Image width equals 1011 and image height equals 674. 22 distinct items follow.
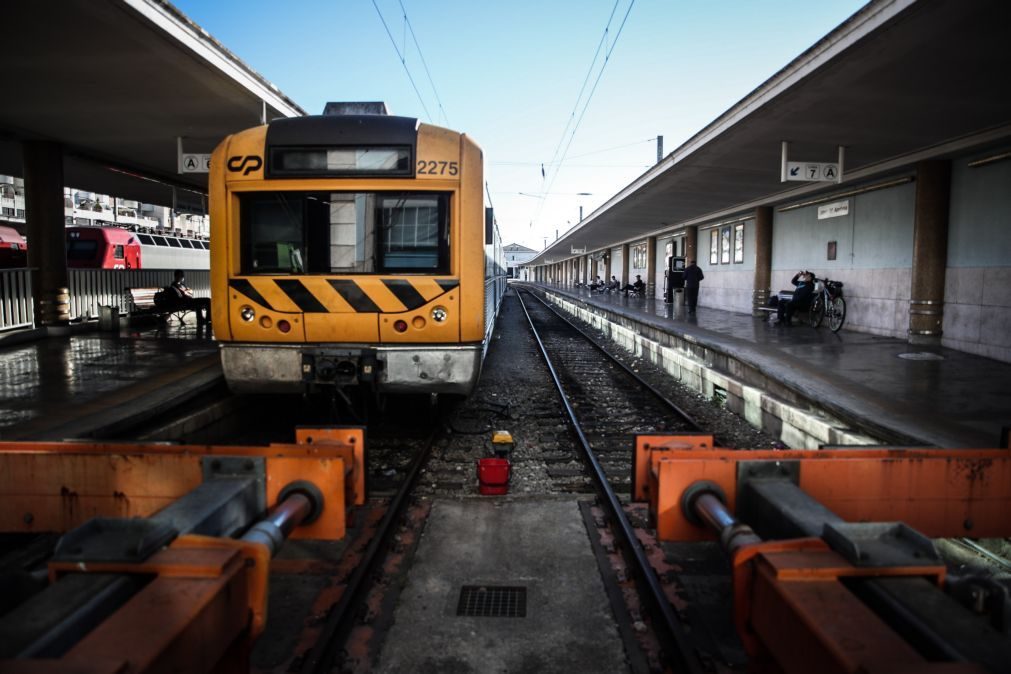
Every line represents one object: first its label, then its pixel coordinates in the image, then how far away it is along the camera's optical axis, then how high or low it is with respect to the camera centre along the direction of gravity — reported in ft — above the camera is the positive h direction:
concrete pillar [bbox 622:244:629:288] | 124.73 +4.45
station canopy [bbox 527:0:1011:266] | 19.52 +7.79
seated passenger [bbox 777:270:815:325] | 48.85 -0.52
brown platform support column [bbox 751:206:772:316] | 59.72 +3.23
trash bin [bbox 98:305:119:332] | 45.55 -2.97
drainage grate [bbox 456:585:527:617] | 11.04 -5.67
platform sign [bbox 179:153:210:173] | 35.96 +6.54
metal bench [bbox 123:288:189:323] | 46.85 -1.86
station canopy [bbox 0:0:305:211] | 21.49 +8.46
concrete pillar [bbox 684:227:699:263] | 82.89 +5.37
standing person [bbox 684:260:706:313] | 66.54 +0.37
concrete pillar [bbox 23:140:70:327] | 39.88 +2.99
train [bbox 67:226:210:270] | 76.02 +3.45
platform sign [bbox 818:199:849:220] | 47.10 +5.83
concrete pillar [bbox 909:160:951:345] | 35.96 +2.36
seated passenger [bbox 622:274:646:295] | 104.88 -0.36
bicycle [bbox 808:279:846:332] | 47.21 -1.21
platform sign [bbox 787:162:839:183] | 36.27 +6.62
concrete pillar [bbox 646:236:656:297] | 102.12 +3.27
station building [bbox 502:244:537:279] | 431.18 +19.73
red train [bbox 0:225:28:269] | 64.08 +2.85
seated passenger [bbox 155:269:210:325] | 46.01 -1.63
